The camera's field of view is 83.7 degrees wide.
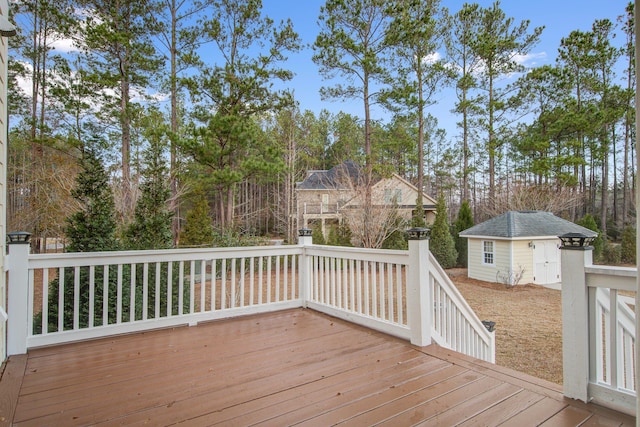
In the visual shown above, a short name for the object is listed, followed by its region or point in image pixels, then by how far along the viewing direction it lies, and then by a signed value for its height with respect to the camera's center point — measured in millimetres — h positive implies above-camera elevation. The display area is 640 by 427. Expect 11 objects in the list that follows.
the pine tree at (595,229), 13688 -311
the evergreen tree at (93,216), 4773 +87
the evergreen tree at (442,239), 13773 -677
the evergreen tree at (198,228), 10477 -172
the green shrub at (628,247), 13133 -950
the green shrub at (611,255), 13703 -1300
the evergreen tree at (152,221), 5773 +22
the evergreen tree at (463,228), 14859 -270
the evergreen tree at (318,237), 13852 -590
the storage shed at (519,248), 11375 -879
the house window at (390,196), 12528 +933
